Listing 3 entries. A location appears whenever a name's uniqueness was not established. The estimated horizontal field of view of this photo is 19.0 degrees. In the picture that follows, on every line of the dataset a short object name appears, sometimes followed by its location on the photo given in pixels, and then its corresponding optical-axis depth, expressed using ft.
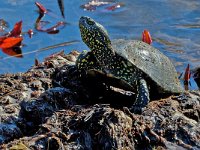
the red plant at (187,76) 23.44
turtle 17.20
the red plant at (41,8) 29.04
